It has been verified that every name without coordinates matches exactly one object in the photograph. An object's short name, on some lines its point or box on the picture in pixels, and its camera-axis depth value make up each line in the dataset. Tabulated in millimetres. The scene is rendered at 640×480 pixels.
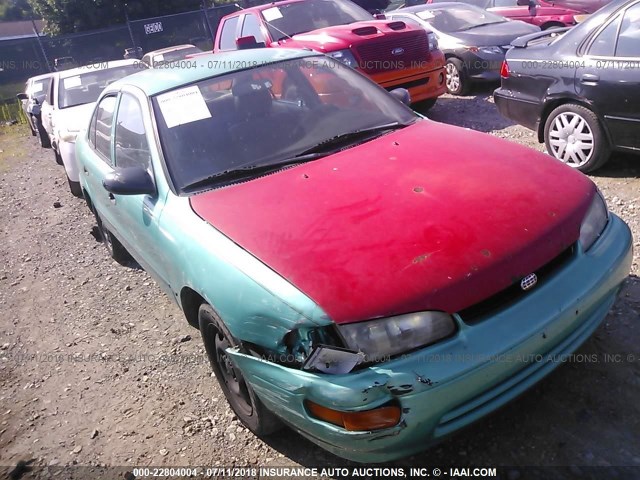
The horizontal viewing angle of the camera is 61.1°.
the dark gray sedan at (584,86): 4172
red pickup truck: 6609
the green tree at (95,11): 31688
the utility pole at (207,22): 25781
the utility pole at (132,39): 24656
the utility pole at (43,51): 25484
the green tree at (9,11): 56634
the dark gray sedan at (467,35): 7789
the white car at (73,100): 6895
